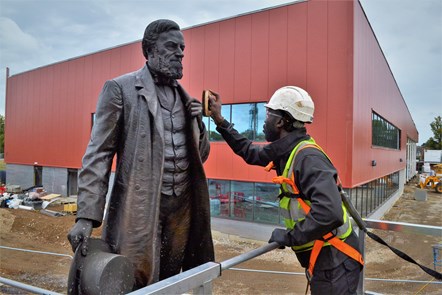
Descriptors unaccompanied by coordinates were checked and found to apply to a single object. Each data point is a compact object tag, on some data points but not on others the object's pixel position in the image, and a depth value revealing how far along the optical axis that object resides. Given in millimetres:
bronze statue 2275
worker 2041
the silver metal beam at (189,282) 1345
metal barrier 1358
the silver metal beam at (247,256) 1799
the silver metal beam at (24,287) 3467
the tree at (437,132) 64075
